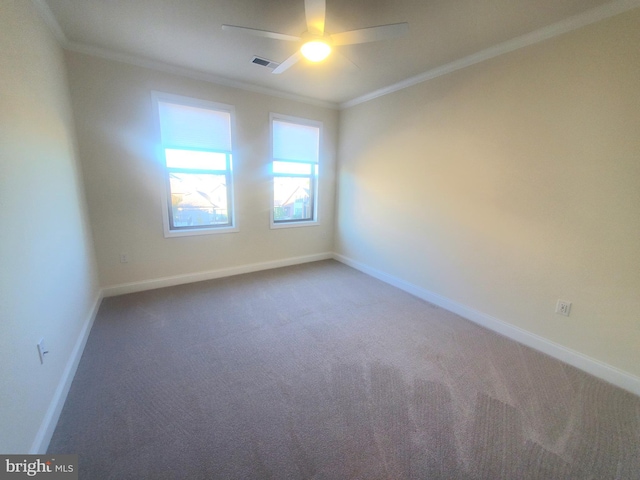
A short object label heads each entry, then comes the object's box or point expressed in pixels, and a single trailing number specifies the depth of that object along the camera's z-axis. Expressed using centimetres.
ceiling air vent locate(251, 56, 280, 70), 264
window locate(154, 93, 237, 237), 303
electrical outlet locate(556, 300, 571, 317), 206
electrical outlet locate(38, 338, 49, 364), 140
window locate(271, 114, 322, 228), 382
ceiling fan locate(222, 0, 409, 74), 159
